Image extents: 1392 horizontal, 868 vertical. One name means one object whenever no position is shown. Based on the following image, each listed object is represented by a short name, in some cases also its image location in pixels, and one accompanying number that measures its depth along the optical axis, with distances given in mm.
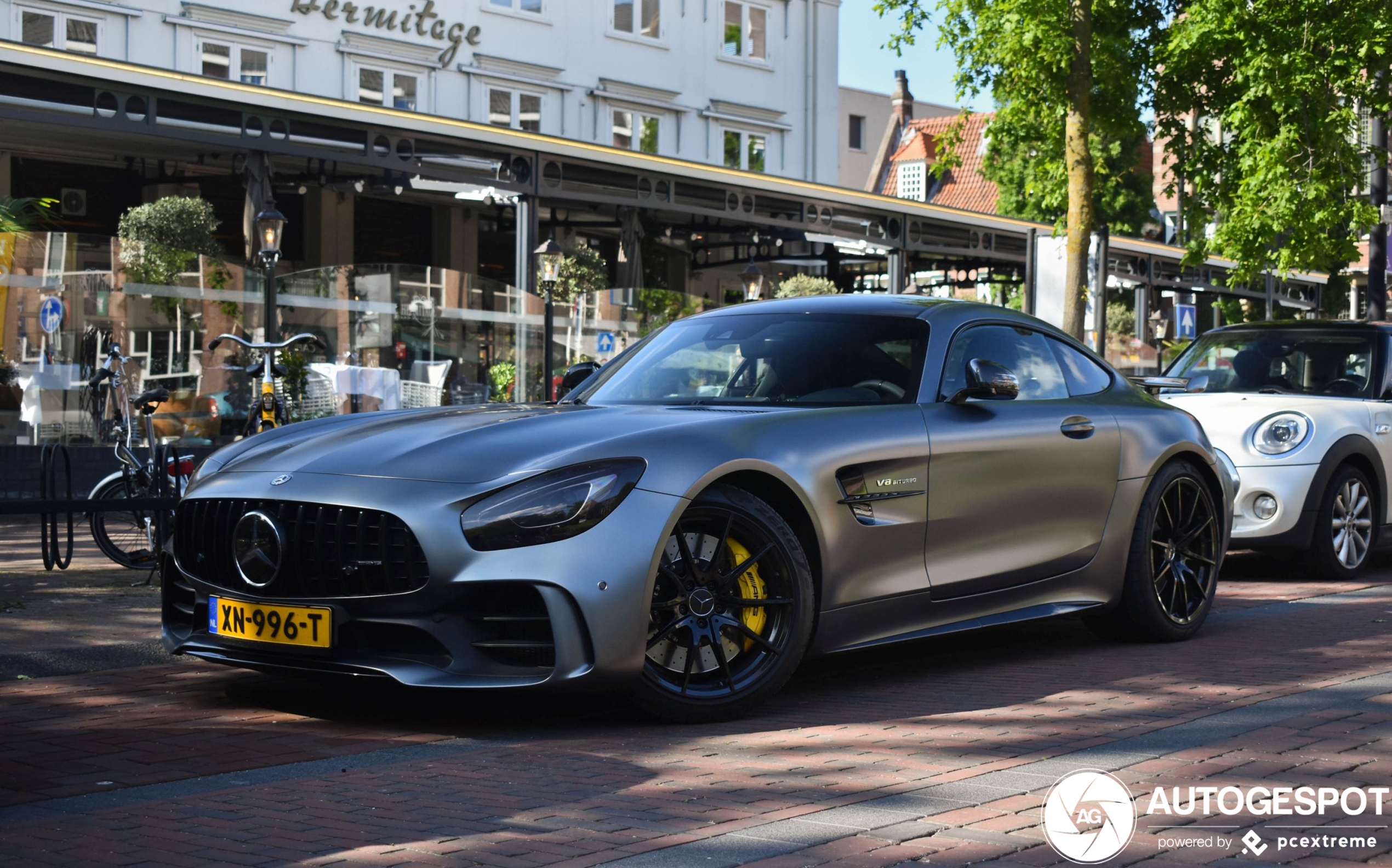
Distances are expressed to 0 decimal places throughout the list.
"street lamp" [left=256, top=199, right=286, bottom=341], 15742
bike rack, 8359
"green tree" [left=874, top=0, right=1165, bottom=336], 16750
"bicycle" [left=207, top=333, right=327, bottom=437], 10891
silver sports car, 4586
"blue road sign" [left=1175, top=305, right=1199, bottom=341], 28438
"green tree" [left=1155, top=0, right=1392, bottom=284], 16828
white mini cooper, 9305
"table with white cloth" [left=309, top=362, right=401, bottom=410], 17062
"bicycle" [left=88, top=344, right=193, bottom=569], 8898
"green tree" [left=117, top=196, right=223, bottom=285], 16047
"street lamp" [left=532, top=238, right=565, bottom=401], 18250
